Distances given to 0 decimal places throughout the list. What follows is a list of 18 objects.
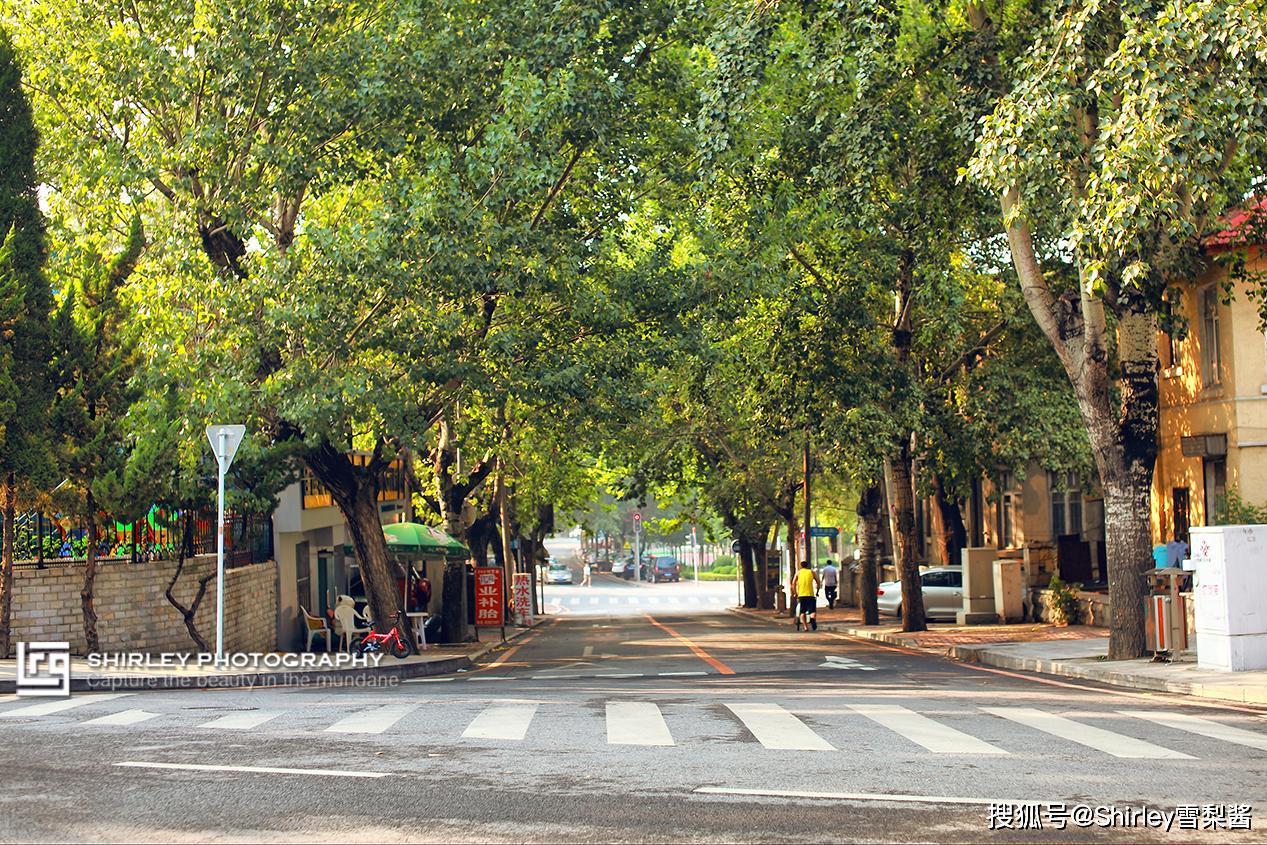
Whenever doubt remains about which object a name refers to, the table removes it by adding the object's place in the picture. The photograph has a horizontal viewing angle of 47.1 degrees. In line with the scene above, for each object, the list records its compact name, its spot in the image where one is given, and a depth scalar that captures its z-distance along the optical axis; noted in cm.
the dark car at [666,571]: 10706
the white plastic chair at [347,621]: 2612
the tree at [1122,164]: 1498
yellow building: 2706
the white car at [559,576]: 10700
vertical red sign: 3512
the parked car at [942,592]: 3806
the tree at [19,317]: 1966
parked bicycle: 2388
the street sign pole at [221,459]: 1944
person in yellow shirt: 3481
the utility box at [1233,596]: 1767
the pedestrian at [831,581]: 5682
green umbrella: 2978
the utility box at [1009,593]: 3384
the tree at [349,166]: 2120
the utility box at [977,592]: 3472
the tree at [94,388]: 2036
